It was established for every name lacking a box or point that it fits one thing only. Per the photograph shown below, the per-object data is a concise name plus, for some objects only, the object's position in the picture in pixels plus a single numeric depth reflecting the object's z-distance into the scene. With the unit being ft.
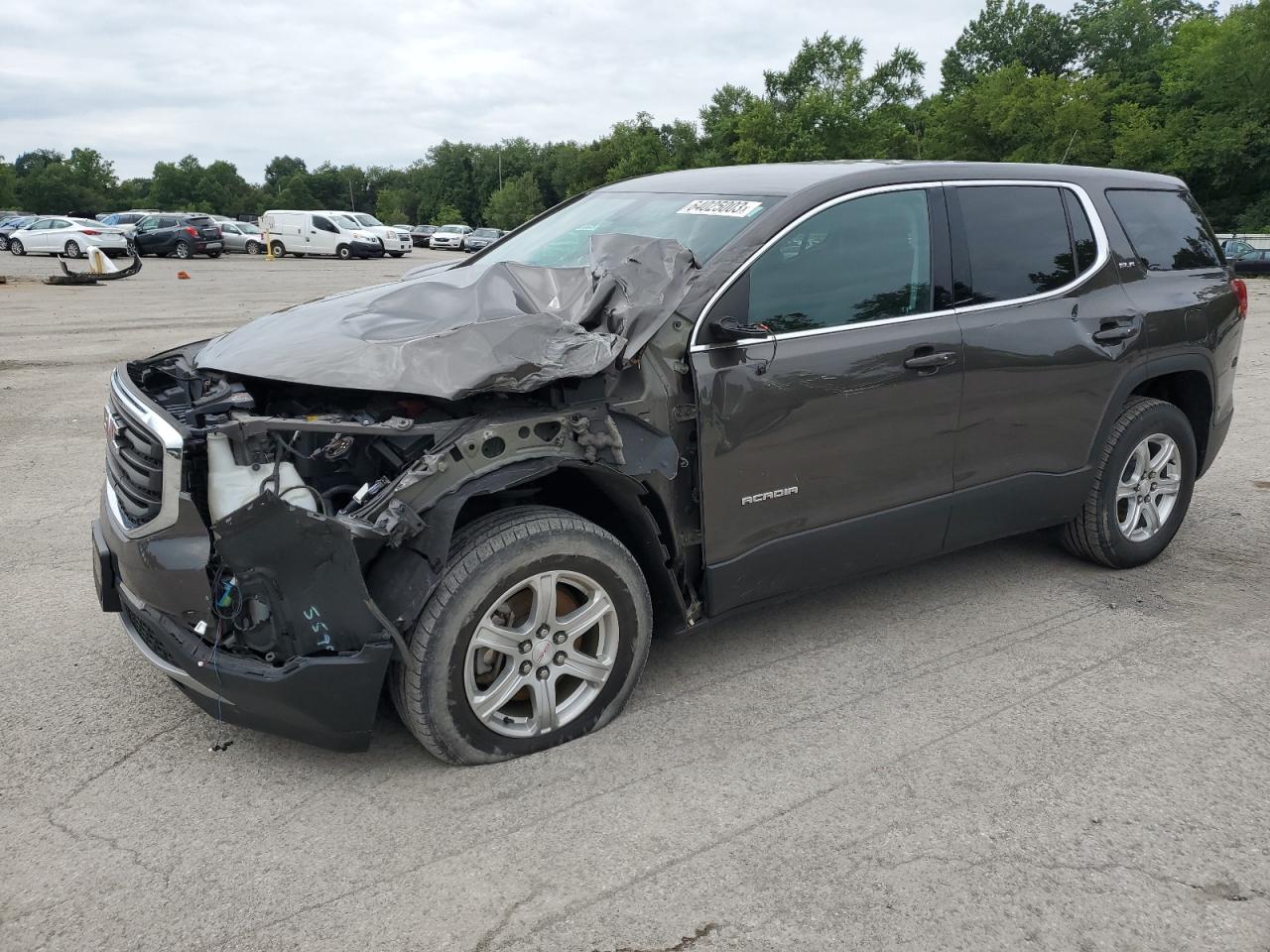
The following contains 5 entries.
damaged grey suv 9.30
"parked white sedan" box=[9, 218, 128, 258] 104.82
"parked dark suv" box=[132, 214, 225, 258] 112.98
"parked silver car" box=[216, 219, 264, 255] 128.98
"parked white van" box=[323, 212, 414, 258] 124.26
